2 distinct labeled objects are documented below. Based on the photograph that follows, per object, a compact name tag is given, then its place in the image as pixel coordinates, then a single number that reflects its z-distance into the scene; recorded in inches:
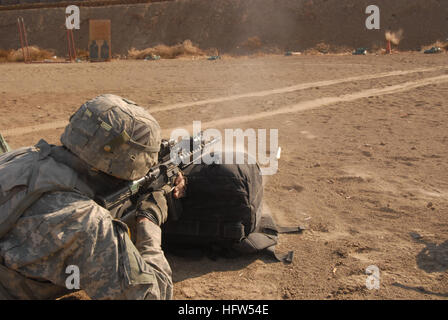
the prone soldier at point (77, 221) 78.9
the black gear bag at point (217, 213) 123.0
